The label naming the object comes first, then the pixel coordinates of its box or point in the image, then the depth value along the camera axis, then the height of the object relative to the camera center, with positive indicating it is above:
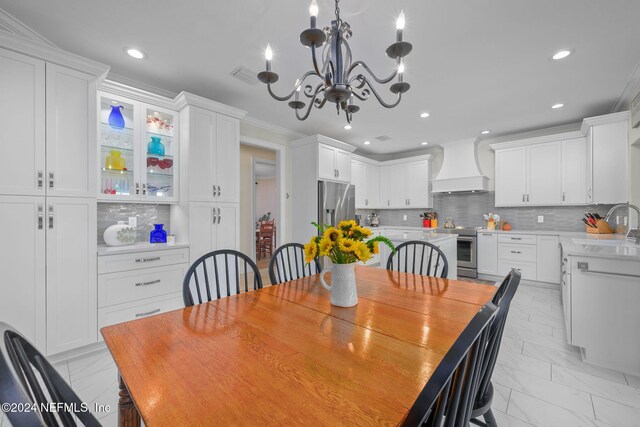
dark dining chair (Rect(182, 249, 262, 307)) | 1.51 -0.53
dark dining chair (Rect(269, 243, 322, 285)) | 1.89 -0.38
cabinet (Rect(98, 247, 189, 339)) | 2.30 -0.63
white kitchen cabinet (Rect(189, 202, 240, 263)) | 2.88 -0.15
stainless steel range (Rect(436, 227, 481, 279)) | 4.65 -0.66
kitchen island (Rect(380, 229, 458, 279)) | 3.03 -0.38
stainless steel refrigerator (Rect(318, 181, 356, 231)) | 4.20 +0.19
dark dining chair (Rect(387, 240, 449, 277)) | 3.12 -0.54
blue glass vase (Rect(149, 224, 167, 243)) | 2.86 -0.22
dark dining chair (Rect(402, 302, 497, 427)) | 0.54 -0.36
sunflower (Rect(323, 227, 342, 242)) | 1.30 -0.10
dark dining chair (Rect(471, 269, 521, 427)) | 0.84 -0.47
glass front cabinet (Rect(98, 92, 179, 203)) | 2.58 +0.64
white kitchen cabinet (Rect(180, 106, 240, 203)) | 2.88 +0.66
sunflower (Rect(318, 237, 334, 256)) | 1.29 -0.15
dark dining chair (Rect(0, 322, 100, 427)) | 0.42 -0.34
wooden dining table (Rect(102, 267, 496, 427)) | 0.65 -0.46
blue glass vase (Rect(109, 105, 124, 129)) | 2.59 +0.92
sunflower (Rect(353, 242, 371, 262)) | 1.27 -0.18
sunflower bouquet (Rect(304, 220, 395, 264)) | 1.27 -0.15
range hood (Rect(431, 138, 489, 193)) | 4.84 +0.78
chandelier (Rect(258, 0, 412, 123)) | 1.22 +0.77
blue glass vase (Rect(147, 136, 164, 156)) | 2.85 +0.72
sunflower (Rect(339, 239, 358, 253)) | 1.26 -0.15
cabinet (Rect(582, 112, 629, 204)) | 3.38 +0.71
